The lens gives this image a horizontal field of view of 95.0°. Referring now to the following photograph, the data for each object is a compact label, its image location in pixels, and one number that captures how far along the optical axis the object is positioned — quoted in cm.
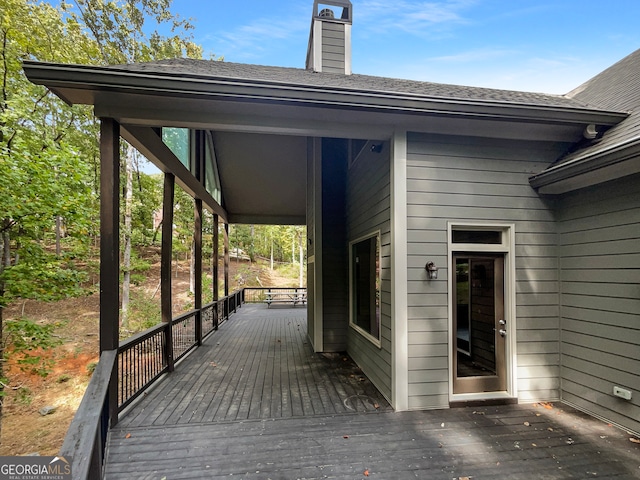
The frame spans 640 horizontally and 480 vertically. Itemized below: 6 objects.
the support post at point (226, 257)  940
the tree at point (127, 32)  954
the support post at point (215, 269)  750
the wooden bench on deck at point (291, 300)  1213
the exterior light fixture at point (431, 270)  323
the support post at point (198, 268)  584
